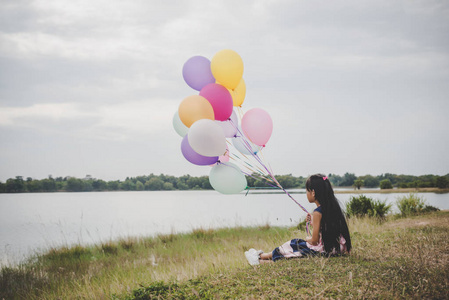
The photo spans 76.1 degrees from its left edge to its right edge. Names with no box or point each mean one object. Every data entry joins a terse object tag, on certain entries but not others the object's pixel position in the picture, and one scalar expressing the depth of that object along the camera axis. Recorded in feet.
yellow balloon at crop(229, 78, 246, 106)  18.69
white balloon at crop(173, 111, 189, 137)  18.90
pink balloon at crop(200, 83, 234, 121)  16.47
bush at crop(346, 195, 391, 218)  33.76
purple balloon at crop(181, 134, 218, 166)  16.76
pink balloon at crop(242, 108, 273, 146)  17.61
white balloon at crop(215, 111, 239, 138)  18.62
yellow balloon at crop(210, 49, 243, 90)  16.98
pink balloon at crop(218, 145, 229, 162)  17.61
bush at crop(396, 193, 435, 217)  36.17
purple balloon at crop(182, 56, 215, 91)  18.04
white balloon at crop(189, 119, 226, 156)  14.65
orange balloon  15.71
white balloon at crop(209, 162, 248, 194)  16.37
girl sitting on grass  13.17
